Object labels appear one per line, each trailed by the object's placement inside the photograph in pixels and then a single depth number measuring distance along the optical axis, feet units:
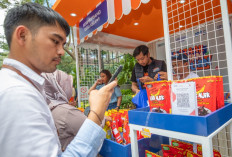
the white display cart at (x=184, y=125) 2.31
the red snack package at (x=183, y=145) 3.37
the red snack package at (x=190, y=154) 2.95
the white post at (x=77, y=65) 11.64
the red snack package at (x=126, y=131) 3.76
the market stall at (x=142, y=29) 2.89
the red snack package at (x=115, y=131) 3.77
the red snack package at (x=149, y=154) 3.14
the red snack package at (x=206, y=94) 2.71
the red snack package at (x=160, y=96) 3.09
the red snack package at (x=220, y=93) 2.84
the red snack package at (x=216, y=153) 3.08
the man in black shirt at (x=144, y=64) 7.97
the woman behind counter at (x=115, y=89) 9.89
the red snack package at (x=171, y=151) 3.19
